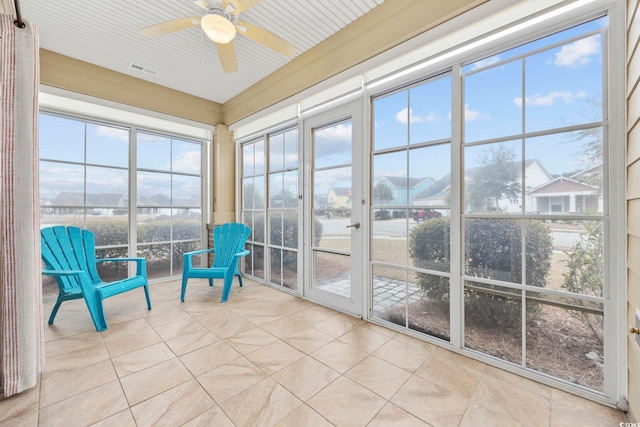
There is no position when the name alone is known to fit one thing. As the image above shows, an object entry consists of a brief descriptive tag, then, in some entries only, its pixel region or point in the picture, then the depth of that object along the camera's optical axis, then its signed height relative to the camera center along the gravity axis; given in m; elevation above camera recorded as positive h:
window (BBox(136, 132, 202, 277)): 3.71 +0.21
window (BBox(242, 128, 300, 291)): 3.38 +0.13
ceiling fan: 1.82 +1.42
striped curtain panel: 1.49 +0.00
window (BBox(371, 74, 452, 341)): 2.05 +0.10
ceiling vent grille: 3.13 +1.78
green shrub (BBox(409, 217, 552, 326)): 1.66 -0.33
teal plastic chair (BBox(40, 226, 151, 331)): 2.26 -0.50
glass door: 2.58 +0.05
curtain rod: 1.49 +1.14
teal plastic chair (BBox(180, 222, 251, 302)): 2.99 -0.51
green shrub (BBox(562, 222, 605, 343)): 1.49 -0.34
